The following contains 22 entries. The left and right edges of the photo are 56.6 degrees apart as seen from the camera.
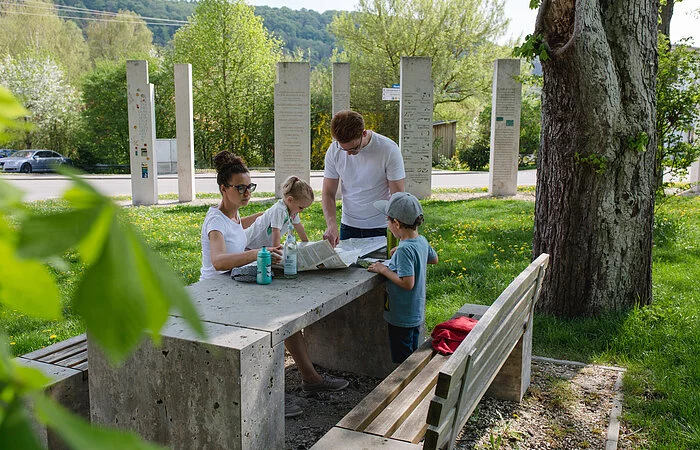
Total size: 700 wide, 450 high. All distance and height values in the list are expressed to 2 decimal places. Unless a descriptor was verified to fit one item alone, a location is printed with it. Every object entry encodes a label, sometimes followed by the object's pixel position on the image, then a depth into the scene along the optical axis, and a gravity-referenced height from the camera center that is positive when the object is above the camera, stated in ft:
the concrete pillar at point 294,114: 46.62 +2.14
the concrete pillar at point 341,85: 50.72 +4.61
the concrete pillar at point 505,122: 51.11 +1.89
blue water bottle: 12.28 -2.34
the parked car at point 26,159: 92.27 -2.59
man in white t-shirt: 15.23 -0.75
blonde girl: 14.66 -1.59
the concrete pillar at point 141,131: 48.01 +0.84
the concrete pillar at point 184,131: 50.60 +0.91
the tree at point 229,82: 115.24 +10.90
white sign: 57.92 +4.58
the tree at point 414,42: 120.26 +19.22
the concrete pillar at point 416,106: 48.32 +2.89
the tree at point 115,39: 175.52 +28.20
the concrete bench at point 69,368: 10.46 -3.86
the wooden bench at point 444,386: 8.32 -4.02
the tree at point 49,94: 118.83 +9.16
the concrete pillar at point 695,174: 57.36 -2.47
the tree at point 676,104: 25.70 +1.70
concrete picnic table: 8.86 -3.37
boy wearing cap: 13.42 -2.65
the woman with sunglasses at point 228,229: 13.20 -1.80
